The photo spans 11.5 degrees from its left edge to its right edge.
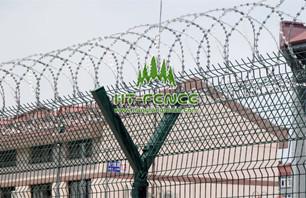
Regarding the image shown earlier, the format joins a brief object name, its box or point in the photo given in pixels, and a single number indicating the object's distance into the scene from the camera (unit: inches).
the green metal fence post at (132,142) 565.5
